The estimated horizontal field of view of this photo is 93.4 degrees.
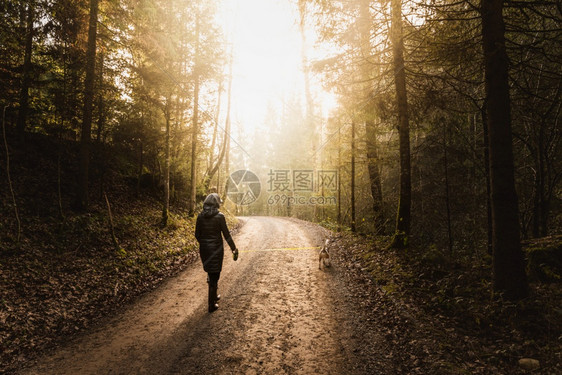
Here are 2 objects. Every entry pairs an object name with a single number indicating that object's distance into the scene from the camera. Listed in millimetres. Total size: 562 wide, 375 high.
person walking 6199
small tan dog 8961
